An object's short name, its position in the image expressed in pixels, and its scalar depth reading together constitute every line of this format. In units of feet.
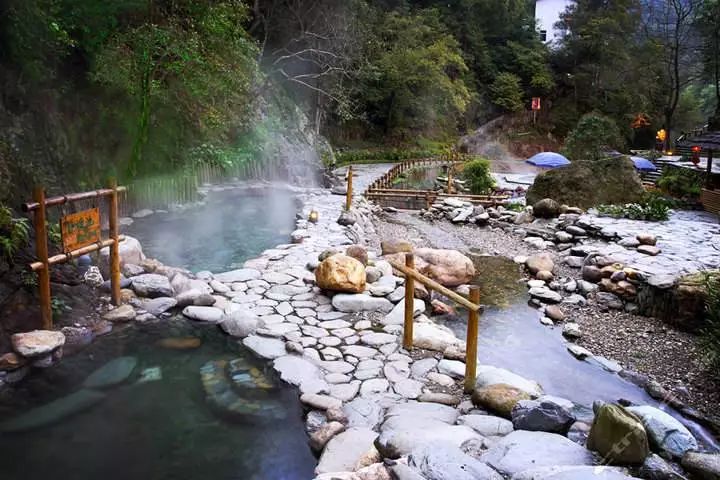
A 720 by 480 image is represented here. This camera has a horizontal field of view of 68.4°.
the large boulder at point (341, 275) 22.18
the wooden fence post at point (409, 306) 17.99
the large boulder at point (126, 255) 22.70
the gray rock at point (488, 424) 13.28
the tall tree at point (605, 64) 109.29
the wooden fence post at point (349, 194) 41.73
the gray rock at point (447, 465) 10.49
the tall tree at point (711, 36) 83.10
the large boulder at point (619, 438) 11.31
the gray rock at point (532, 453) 11.30
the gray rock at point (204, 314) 20.36
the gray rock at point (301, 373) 15.89
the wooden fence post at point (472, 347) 15.01
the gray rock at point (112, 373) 16.34
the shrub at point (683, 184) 50.88
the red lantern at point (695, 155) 60.59
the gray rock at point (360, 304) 21.61
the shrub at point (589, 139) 77.46
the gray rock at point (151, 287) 21.65
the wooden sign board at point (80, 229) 18.13
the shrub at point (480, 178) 60.39
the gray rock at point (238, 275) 24.42
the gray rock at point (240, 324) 19.42
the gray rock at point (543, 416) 13.17
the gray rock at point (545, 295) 27.14
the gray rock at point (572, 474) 10.05
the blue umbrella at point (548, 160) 60.39
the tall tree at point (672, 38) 91.56
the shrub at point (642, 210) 42.19
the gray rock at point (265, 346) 17.98
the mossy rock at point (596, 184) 47.34
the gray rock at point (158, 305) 20.66
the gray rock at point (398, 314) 20.58
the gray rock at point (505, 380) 15.16
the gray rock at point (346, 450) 12.27
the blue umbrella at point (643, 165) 61.36
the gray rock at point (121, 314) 19.65
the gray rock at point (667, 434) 12.43
